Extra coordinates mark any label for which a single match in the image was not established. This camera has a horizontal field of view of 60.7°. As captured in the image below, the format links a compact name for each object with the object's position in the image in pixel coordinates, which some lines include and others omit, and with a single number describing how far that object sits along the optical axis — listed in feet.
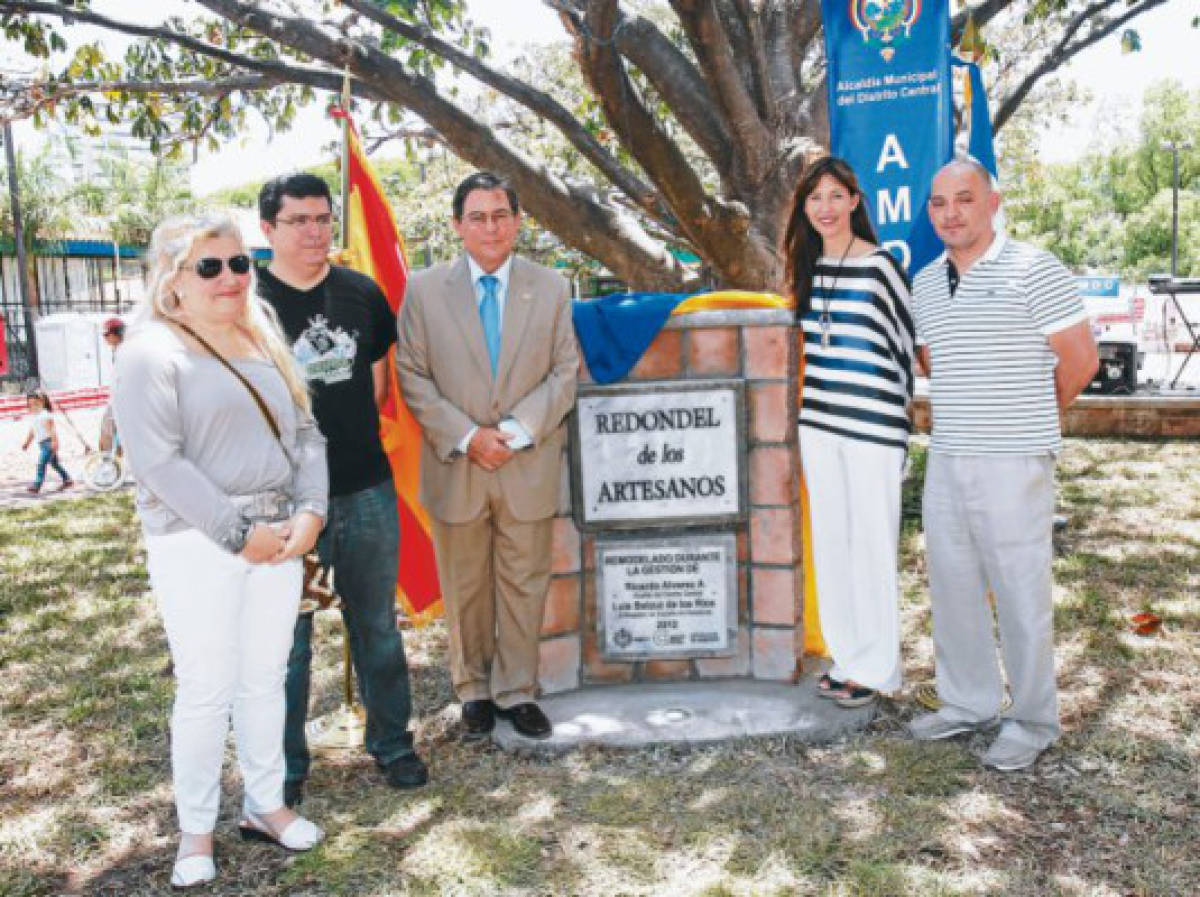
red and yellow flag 13.94
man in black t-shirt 10.91
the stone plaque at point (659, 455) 13.74
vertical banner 16.93
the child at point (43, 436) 35.70
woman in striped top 12.26
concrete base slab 12.74
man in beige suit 12.11
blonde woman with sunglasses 8.91
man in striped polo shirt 11.19
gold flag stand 13.23
